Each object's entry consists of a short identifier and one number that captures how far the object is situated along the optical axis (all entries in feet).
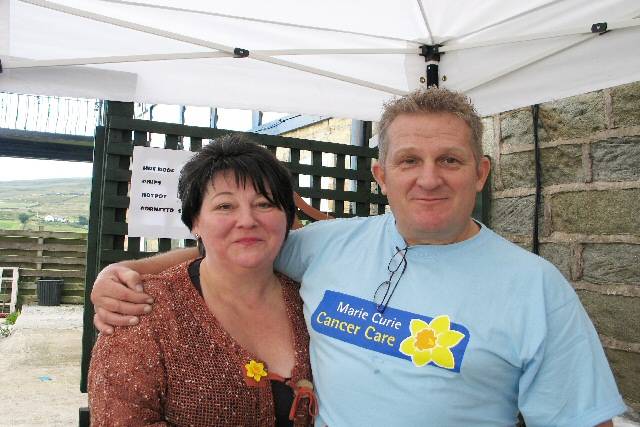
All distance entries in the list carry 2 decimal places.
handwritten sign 8.66
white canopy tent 6.63
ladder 33.26
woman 4.45
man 3.98
